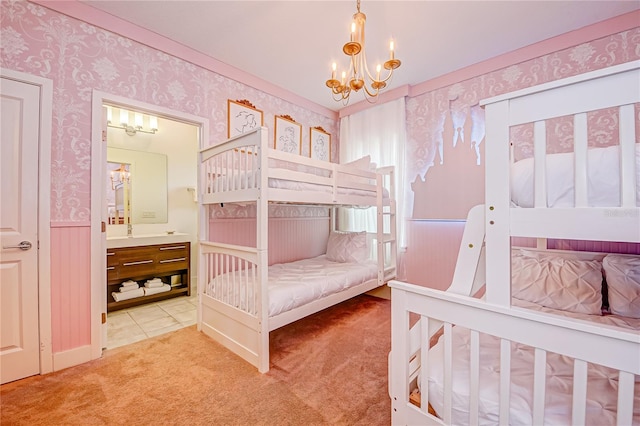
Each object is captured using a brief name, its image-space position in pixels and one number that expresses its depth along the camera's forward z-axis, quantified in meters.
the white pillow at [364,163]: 3.20
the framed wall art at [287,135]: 3.37
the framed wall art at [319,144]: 3.79
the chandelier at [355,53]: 1.62
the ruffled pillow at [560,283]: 1.76
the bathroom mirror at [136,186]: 3.47
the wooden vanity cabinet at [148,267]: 3.05
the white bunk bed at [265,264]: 1.93
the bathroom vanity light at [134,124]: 3.24
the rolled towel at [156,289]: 3.23
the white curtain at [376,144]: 3.36
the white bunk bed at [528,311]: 0.75
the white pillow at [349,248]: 3.32
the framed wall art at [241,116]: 2.88
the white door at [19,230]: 1.76
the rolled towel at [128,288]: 3.10
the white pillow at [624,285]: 1.65
